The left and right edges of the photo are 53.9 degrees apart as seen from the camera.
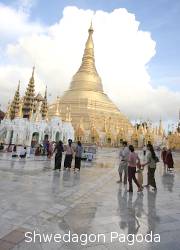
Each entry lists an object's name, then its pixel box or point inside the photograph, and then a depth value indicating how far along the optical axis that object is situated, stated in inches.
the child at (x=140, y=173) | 248.6
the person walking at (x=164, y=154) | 479.6
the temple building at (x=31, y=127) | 957.5
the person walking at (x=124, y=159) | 281.9
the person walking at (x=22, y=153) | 508.9
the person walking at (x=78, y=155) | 349.6
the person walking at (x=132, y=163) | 242.4
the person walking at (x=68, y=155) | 357.3
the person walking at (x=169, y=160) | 443.7
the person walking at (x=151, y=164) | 259.6
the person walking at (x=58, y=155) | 349.2
